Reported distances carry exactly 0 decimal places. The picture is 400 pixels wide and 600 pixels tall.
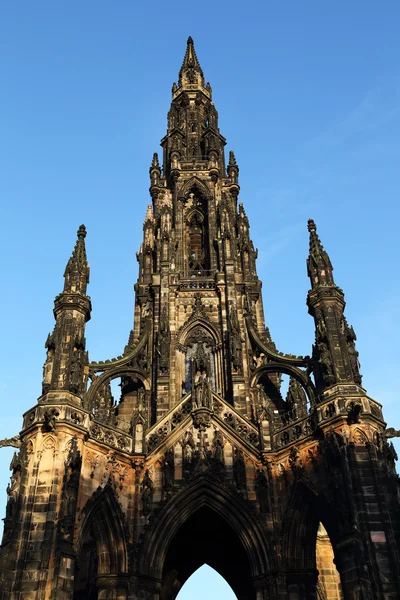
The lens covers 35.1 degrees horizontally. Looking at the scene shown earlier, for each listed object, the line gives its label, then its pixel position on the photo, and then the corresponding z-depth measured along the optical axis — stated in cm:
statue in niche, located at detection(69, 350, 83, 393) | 1870
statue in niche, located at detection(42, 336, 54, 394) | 1877
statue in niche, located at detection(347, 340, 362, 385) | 1893
